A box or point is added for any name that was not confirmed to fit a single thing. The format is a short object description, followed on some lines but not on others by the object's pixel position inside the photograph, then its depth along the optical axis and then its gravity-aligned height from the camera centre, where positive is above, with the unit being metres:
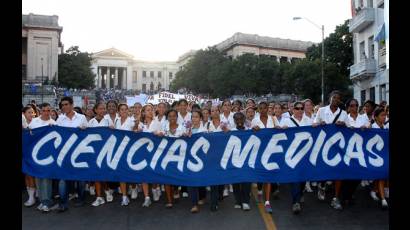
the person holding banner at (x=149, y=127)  7.19 -0.15
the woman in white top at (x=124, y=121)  7.50 -0.04
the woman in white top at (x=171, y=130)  7.11 -0.20
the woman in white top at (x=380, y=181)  7.03 -1.08
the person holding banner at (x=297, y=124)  6.64 -0.10
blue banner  6.81 -0.61
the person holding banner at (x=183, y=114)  7.99 +0.09
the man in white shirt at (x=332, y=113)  7.16 +0.09
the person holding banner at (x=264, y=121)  6.94 -0.05
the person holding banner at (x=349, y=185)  6.97 -1.13
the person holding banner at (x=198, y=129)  7.19 -0.18
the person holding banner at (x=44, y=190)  6.87 -1.18
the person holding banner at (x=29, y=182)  7.23 -1.10
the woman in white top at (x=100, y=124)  7.27 -0.10
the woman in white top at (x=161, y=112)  7.96 +0.12
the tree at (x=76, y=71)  72.19 +8.30
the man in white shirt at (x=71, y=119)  7.19 -0.01
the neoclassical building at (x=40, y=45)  72.97 +13.24
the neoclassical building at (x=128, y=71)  120.56 +14.60
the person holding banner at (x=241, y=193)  7.00 -1.25
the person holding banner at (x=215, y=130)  6.87 -0.20
